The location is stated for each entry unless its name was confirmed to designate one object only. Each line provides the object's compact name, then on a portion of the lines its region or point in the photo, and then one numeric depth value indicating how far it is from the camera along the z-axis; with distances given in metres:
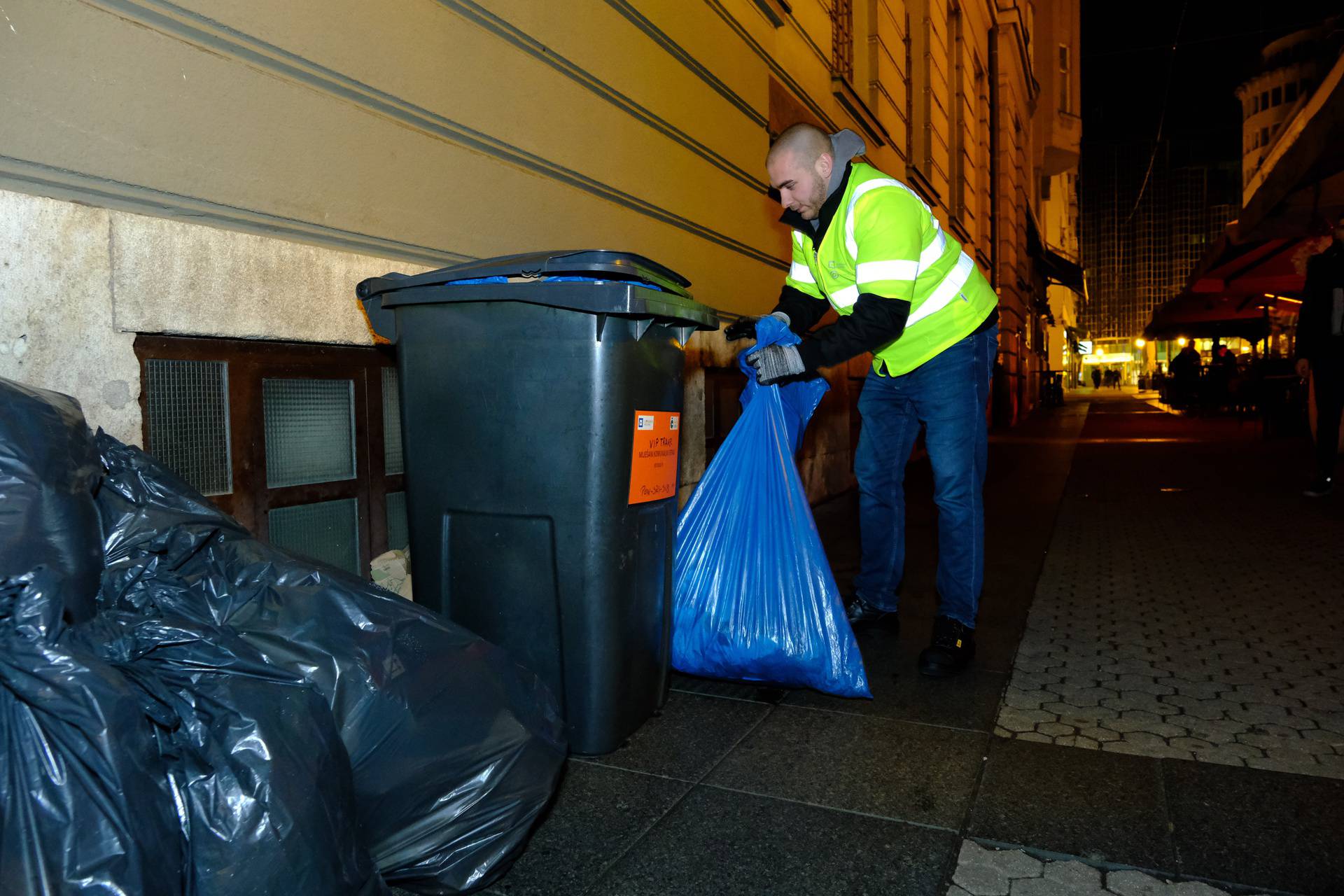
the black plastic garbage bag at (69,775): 1.18
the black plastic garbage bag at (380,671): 1.56
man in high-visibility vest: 2.84
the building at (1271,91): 81.50
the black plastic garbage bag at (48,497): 1.34
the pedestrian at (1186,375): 20.09
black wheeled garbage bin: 2.21
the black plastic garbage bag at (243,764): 1.32
